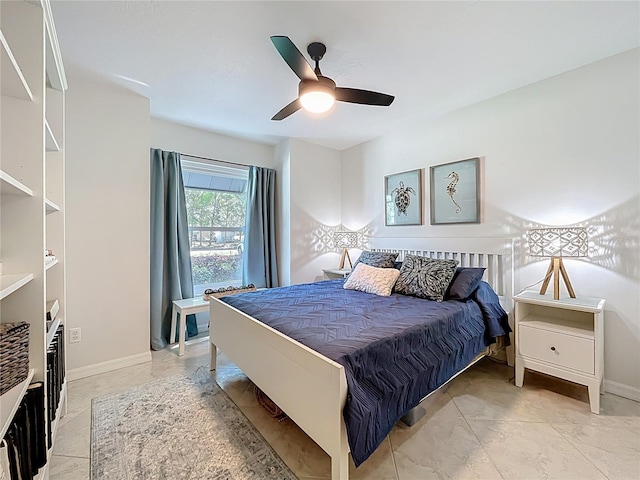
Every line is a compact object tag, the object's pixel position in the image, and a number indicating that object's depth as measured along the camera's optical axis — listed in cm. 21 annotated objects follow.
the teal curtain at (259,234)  392
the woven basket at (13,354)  99
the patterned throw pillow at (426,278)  242
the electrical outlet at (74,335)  241
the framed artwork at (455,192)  290
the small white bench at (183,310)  288
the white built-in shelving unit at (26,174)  117
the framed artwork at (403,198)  341
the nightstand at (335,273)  387
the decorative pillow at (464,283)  233
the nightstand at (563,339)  190
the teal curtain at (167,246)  308
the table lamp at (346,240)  415
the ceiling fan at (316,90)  165
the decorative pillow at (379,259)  305
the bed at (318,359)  122
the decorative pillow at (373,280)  266
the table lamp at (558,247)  217
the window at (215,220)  363
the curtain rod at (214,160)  345
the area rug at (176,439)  144
